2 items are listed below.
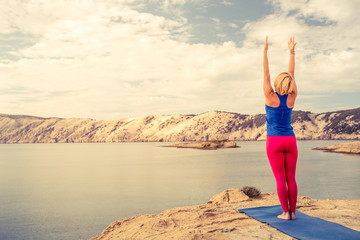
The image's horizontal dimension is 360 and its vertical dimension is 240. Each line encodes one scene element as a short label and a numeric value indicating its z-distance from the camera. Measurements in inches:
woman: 214.1
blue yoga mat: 180.1
